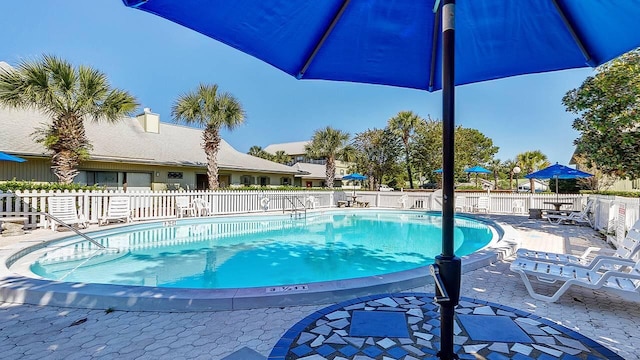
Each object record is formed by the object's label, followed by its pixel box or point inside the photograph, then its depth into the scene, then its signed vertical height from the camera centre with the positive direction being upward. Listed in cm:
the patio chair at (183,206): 1250 -104
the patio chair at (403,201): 1896 -116
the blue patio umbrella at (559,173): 1254 +43
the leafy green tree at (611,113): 835 +210
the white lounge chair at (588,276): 348 -120
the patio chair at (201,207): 1312 -109
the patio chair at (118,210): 1033 -99
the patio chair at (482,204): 1633 -117
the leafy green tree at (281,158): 4606 +377
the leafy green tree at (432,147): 2800 +343
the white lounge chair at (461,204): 1730 -123
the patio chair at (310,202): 1722 -113
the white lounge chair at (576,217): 1169 -136
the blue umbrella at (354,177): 2397 +44
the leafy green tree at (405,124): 2855 +556
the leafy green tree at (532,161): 3630 +279
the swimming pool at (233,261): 374 -181
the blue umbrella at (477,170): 1890 +82
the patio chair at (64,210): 901 -86
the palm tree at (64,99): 1019 +301
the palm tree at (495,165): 4261 +256
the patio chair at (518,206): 1623 -125
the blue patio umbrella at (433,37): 183 +126
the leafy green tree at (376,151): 2883 +304
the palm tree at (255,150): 5037 +550
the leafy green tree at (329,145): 2580 +324
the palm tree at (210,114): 1567 +361
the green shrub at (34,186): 873 -15
